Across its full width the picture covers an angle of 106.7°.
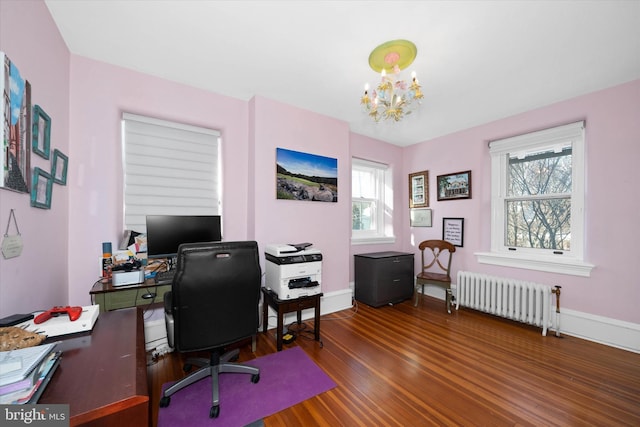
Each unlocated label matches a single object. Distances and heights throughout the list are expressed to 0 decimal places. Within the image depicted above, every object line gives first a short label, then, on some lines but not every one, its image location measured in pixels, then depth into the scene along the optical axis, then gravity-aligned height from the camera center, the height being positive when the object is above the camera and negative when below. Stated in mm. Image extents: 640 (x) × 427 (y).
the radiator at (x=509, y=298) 2752 -1067
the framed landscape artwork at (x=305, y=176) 2951 +514
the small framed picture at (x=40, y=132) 1483 +558
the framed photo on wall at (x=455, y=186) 3656 +460
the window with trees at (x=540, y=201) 2779 +172
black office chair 1526 -578
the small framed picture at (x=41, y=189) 1490 +189
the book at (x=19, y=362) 698 -471
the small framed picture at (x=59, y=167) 1778 +389
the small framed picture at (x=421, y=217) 4145 -40
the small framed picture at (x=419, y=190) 4191 +455
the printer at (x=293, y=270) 2396 -572
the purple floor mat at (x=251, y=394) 1551 -1324
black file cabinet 3492 -958
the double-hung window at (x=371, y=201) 4156 +243
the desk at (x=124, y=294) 1824 -624
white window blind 2357 +503
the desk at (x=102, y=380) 745 -592
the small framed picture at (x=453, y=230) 3709 -253
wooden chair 3456 -818
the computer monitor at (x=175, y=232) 2178 -150
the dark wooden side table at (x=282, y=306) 2338 -934
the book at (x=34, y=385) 676 -525
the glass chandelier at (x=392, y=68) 1844 +1356
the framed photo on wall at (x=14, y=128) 1110 +461
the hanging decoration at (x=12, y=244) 1194 -137
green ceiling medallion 1938 +1375
